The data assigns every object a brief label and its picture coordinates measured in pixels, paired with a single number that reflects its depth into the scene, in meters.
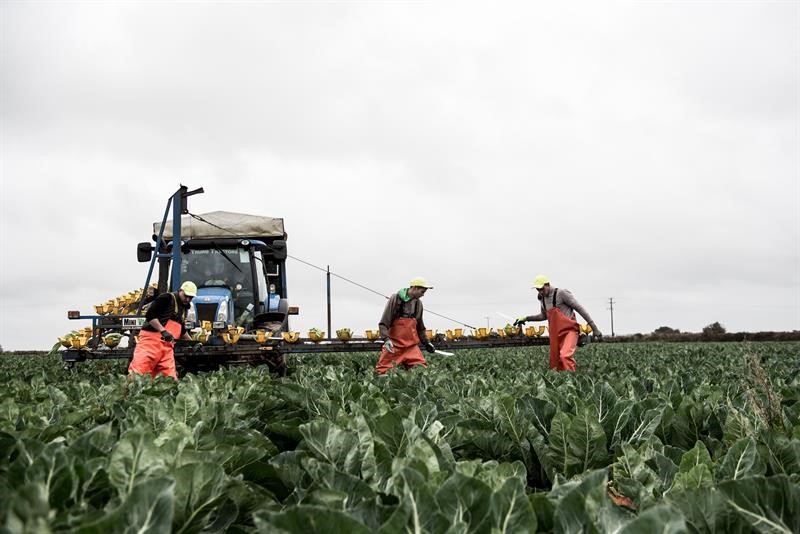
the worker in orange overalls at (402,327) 10.16
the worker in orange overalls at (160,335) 8.74
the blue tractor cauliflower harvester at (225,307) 11.34
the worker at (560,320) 10.11
